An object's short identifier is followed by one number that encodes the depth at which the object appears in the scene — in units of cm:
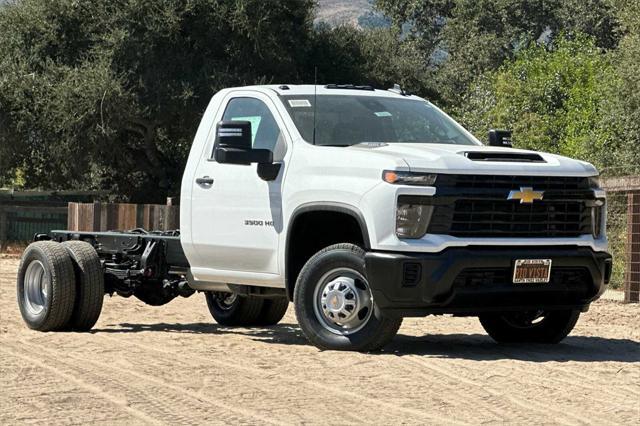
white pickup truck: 997
